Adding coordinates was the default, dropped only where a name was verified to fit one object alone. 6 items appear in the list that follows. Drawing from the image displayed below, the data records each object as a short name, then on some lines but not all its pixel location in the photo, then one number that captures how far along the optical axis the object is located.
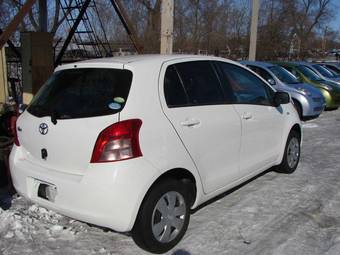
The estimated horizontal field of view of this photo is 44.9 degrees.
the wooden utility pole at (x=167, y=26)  7.27
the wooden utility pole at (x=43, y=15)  9.44
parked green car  12.86
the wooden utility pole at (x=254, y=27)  15.66
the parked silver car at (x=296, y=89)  10.80
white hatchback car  3.13
